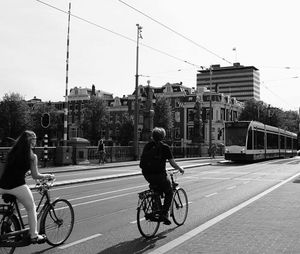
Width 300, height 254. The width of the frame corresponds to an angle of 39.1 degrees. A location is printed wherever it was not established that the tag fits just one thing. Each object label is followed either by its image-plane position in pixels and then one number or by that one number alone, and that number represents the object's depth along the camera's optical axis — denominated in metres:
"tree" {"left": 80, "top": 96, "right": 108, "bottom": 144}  78.56
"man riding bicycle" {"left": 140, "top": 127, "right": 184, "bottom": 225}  7.08
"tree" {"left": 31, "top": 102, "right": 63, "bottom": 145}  81.16
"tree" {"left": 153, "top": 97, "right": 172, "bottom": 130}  75.12
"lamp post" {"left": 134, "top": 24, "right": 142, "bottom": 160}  34.91
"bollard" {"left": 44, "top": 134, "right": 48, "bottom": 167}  24.91
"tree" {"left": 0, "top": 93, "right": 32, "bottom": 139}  65.19
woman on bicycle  5.56
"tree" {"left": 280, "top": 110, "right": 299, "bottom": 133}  86.69
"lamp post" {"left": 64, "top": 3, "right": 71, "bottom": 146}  28.54
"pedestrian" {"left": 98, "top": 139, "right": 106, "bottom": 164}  30.34
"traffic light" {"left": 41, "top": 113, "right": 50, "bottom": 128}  24.34
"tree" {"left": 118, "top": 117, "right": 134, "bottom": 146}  80.62
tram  31.75
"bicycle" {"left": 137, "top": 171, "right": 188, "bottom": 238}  6.95
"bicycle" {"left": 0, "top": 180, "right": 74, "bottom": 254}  5.48
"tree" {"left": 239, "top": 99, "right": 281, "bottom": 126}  82.75
